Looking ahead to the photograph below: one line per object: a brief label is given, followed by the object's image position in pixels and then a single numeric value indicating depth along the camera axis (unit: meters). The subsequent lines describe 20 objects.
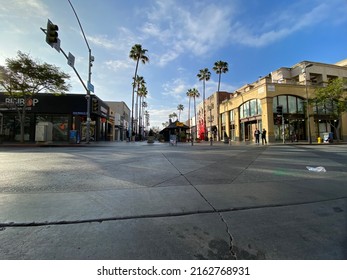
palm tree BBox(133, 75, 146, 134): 52.40
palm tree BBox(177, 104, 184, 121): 108.91
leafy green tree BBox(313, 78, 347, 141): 27.27
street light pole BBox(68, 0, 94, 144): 20.16
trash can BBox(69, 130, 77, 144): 23.85
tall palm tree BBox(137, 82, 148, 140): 55.15
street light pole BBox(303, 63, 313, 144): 28.77
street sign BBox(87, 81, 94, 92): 19.42
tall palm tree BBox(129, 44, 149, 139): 37.53
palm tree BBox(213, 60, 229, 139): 43.84
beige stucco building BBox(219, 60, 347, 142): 30.83
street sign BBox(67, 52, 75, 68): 15.06
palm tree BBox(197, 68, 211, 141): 50.53
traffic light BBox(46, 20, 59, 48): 11.30
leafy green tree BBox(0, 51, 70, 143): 20.23
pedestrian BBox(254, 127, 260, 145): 27.03
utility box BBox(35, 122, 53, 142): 21.86
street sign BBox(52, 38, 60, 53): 11.89
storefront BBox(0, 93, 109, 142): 26.55
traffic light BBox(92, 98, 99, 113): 20.39
